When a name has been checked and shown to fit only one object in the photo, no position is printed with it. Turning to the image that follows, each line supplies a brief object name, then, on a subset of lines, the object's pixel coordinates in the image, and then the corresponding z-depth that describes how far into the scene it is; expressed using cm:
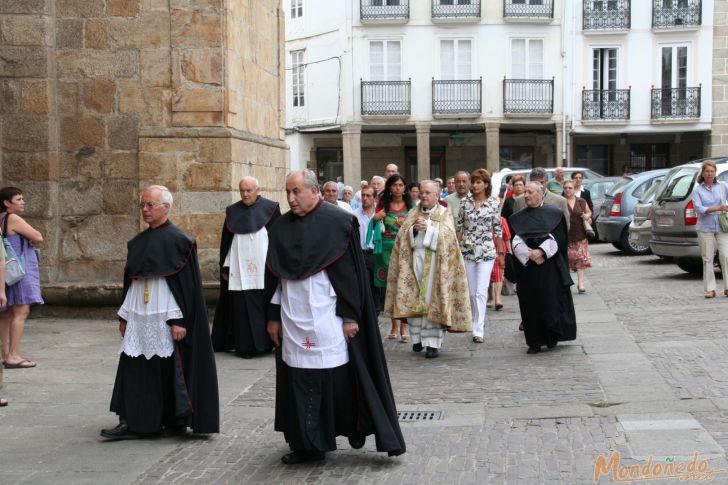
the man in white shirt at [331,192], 1295
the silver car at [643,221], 2027
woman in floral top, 1174
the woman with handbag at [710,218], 1426
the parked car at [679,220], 1642
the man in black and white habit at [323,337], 650
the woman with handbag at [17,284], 988
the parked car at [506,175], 2415
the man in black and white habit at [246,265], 1101
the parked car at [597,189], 2638
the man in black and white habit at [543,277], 1070
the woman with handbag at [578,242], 1600
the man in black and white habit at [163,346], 729
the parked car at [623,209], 2234
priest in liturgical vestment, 1066
